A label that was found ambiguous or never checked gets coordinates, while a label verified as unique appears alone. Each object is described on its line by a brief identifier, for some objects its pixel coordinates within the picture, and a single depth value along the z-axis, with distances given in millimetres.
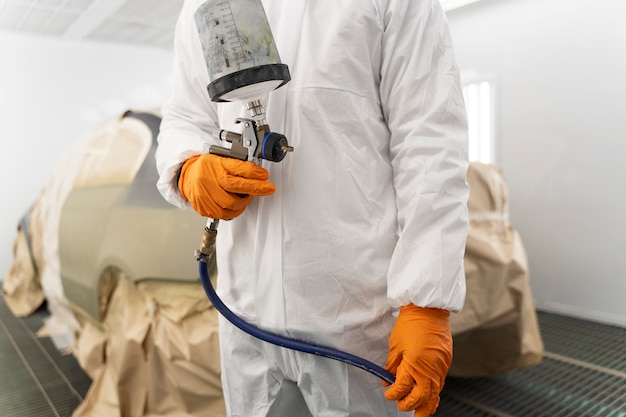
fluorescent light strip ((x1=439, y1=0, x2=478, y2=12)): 2723
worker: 778
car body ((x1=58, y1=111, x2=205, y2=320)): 1527
